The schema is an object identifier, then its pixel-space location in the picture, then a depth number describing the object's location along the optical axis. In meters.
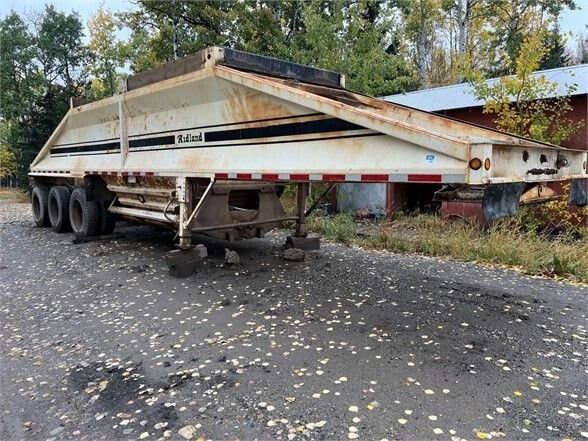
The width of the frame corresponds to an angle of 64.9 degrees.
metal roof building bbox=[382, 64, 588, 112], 11.38
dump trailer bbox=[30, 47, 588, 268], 3.43
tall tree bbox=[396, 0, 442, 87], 24.91
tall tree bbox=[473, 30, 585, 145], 10.17
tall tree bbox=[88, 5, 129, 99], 28.12
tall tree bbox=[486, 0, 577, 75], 24.61
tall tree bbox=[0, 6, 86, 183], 28.42
